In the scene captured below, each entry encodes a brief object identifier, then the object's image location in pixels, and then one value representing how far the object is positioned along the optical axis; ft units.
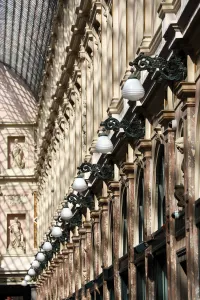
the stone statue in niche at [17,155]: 265.77
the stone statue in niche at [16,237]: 260.62
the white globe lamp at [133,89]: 60.13
